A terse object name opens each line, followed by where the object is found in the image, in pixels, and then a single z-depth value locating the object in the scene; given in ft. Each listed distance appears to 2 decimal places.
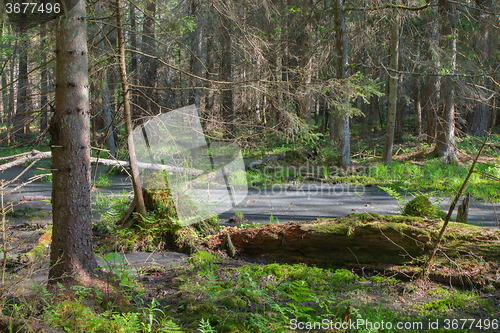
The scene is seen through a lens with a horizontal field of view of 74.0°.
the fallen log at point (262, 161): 47.21
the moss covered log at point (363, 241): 13.98
